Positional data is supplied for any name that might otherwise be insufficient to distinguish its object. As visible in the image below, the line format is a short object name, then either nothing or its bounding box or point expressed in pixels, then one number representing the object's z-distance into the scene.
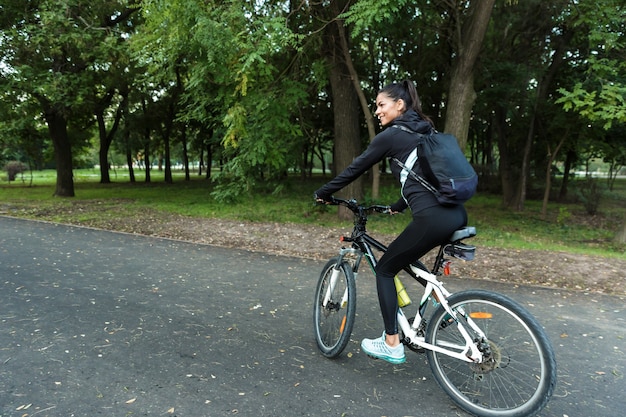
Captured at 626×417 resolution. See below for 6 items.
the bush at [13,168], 26.11
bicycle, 2.55
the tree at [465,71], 9.18
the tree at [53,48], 11.72
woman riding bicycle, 2.76
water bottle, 3.12
